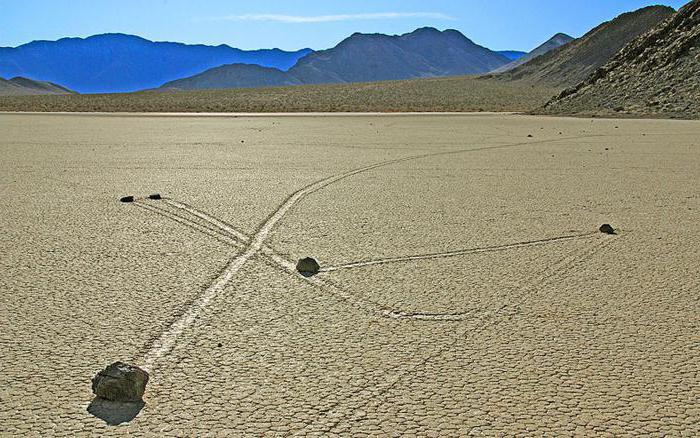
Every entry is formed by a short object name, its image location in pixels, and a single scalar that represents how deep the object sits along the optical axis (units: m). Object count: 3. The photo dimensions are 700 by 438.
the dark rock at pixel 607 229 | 5.82
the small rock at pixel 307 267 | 4.59
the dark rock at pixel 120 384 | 2.73
